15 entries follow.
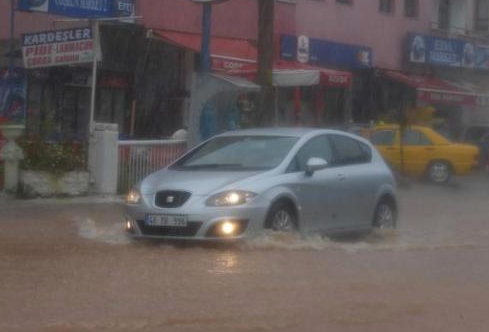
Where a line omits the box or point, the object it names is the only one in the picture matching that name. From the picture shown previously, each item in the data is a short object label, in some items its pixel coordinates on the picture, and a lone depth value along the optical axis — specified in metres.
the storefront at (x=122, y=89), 26.48
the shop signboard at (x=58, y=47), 20.53
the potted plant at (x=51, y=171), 18.80
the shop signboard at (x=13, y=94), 25.31
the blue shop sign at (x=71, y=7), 23.47
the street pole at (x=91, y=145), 19.62
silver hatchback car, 13.10
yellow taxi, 28.81
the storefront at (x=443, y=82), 37.03
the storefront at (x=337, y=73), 33.00
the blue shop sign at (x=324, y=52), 32.88
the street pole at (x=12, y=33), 24.30
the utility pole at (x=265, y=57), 22.56
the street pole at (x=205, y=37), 21.58
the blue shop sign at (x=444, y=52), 38.74
